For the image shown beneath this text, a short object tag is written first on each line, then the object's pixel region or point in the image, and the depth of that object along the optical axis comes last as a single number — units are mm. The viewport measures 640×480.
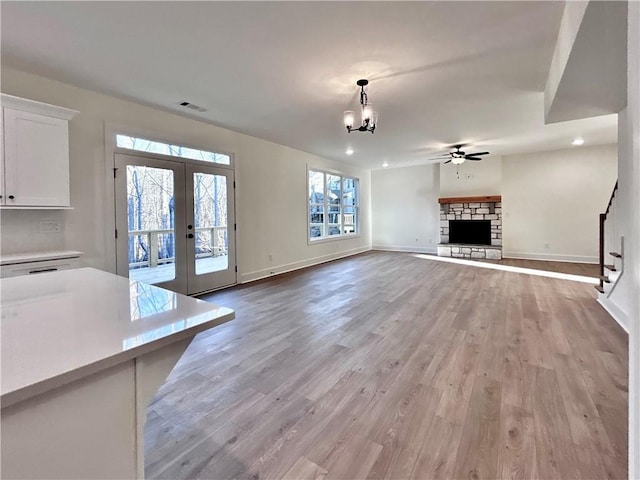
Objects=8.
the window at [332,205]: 7289
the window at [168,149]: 3725
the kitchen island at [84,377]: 589
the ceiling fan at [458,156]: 6172
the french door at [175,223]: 3748
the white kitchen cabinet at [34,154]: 2631
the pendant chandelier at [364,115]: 3166
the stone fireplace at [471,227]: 7727
